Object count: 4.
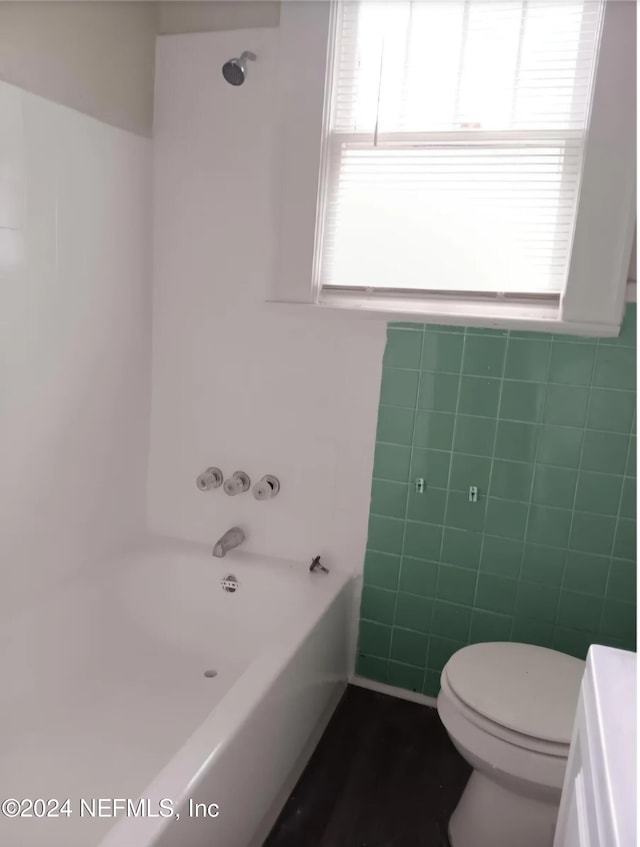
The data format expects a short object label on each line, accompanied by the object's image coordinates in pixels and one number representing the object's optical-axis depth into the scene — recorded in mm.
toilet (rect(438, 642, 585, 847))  1410
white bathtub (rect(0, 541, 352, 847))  1342
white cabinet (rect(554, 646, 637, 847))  739
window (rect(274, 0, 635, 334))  1735
